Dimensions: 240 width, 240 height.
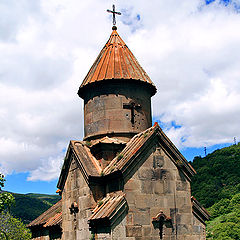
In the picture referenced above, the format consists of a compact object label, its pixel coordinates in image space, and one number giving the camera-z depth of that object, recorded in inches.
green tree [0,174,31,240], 1158.7
